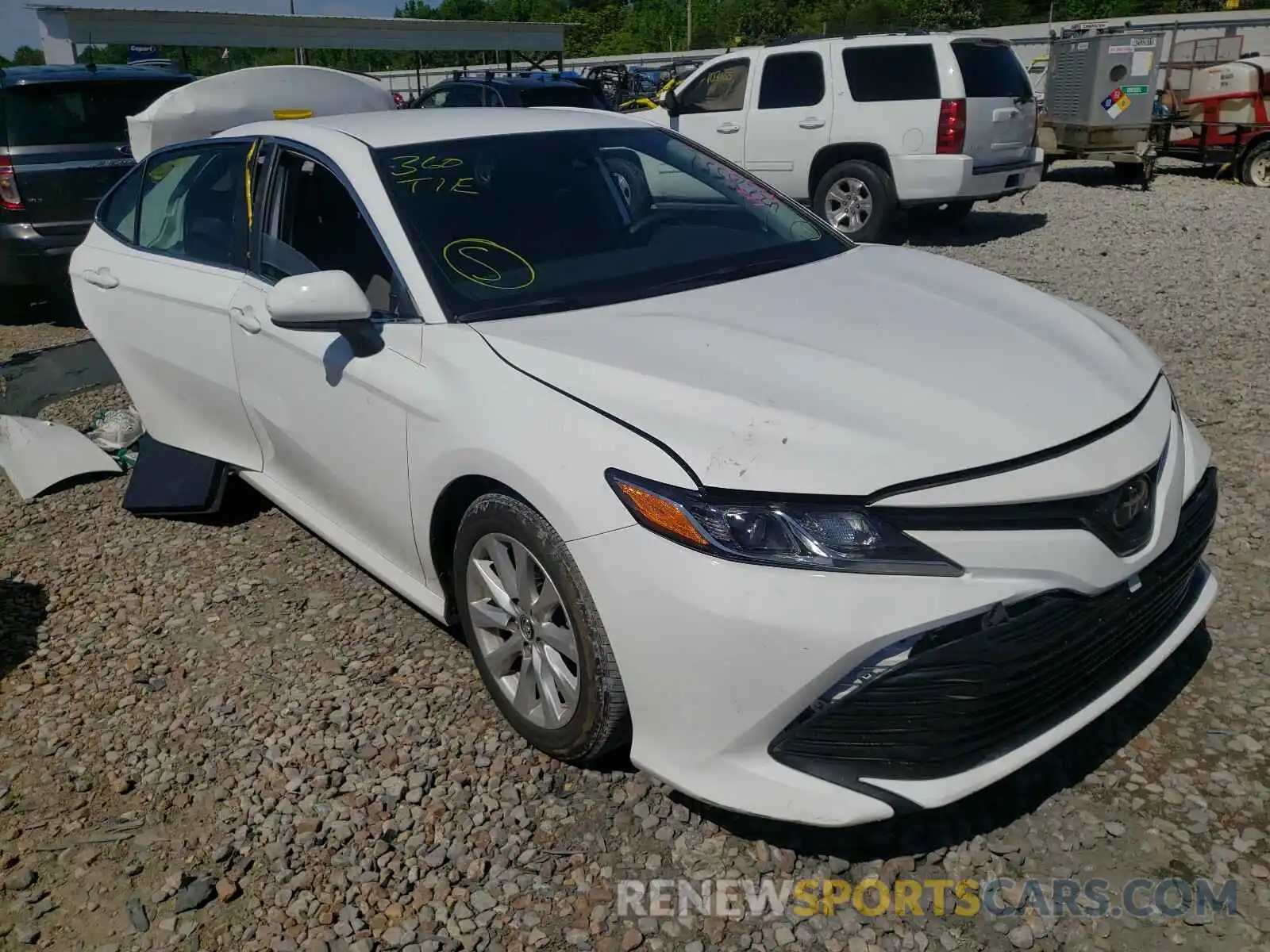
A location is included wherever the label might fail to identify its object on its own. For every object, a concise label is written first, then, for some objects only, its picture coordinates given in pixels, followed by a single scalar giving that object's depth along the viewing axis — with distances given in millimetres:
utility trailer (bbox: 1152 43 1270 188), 13445
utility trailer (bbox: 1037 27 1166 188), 13758
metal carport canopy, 16781
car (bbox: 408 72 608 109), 12734
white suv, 9938
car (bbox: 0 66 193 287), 7508
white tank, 13406
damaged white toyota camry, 2150
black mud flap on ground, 4473
